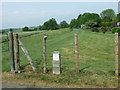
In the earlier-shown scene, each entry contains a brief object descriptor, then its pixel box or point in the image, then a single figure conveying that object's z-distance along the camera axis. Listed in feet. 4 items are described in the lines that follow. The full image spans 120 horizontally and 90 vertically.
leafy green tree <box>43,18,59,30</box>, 307.23
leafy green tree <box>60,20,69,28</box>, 381.07
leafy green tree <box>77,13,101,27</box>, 272.99
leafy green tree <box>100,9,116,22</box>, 310.65
